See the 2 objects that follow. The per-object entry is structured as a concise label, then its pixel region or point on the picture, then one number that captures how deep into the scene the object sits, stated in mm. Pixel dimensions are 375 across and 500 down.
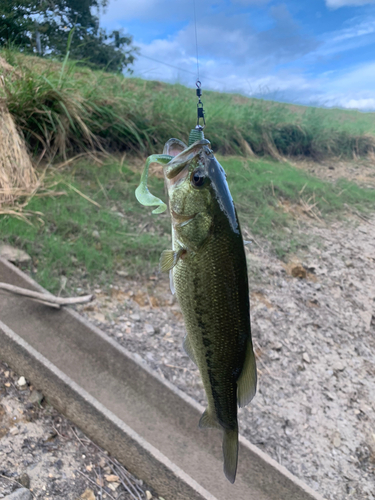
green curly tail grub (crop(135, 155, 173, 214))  592
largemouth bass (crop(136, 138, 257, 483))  564
